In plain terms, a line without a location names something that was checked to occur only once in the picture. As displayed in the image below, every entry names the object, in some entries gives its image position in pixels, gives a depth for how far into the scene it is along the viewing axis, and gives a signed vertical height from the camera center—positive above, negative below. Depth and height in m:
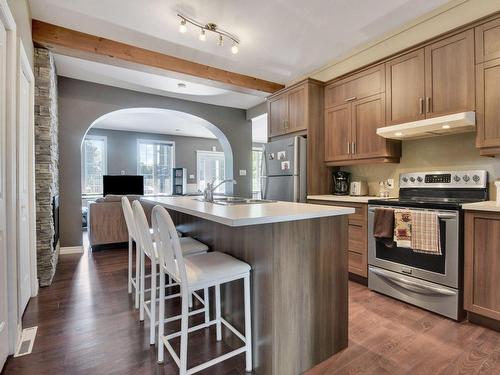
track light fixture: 2.64 +1.63
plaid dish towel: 2.14 -0.40
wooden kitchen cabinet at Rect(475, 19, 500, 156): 2.09 +0.77
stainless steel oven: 2.07 -0.61
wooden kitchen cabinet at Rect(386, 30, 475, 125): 2.27 +0.97
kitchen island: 1.42 -0.54
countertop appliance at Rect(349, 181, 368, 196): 3.40 -0.05
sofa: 4.17 -0.58
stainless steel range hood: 2.20 +0.52
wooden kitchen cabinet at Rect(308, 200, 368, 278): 2.73 -0.58
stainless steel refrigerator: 3.52 +0.20
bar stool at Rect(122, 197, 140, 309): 2.18 -0.34
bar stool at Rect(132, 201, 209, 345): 1.73 -0.47
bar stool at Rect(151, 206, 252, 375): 1.31 -0.47
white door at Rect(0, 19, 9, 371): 1.50 -0.21
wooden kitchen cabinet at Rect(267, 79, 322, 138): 3.53 +1.10
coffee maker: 3.59 +0.01
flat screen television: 6.06 +0.00
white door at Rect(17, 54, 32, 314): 2.19 -0.03
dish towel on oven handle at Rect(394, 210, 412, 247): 2.30 -0.38
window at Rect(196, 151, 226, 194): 9.24 +0.67
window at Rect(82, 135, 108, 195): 7.53 +0.63
